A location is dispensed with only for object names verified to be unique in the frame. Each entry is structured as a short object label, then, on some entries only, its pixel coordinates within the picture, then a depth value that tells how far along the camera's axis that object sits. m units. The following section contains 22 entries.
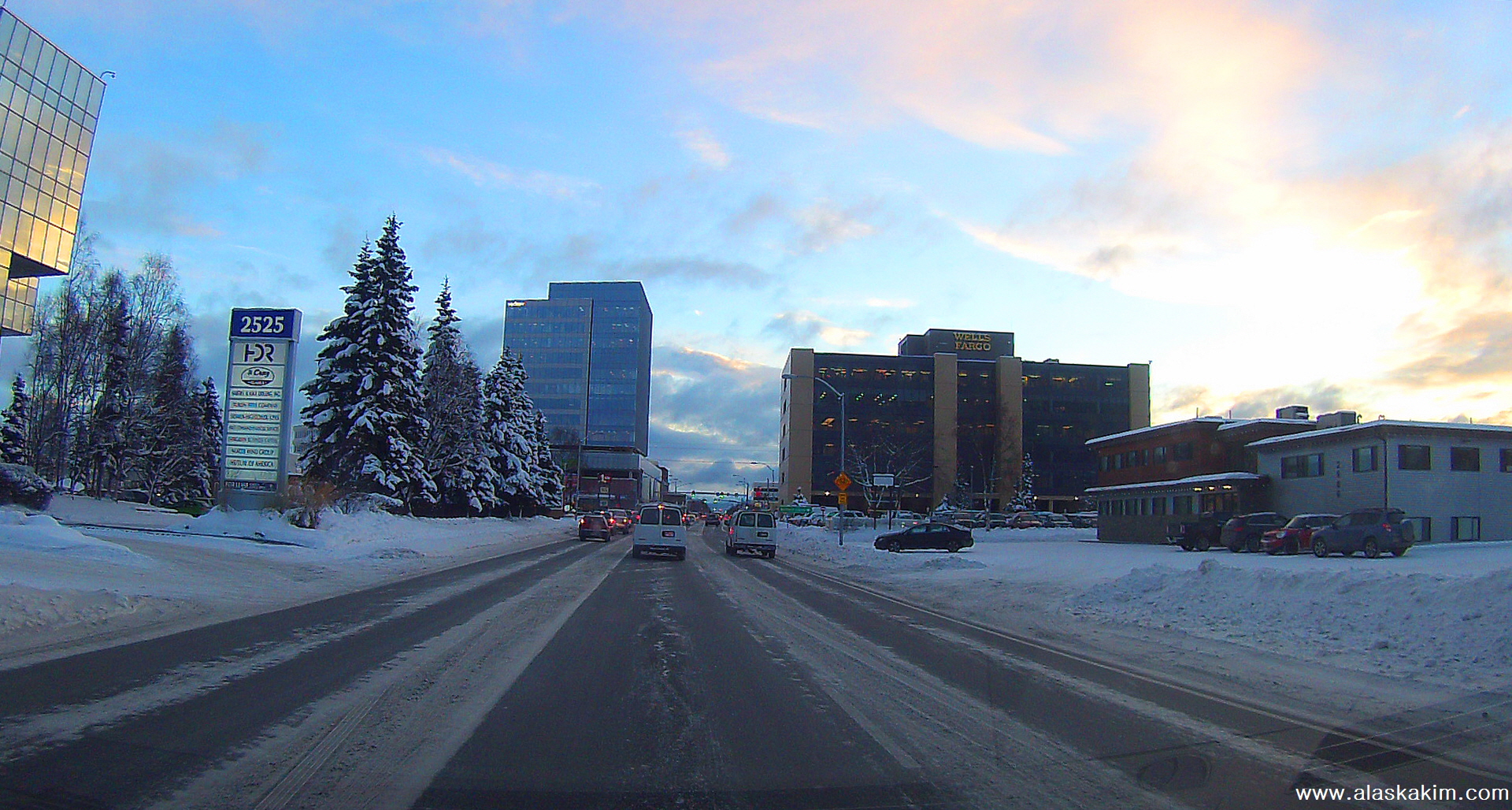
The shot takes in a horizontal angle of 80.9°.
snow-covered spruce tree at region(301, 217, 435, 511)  40.59
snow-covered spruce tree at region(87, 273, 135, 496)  47.81
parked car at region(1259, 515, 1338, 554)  30.31
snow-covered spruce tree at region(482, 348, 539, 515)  60.69
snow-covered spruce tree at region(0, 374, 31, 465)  46.34
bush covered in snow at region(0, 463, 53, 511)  31.72
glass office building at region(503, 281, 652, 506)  174.25
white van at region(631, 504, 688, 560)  32.62
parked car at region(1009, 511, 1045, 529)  77.86
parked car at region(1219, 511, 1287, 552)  34.75
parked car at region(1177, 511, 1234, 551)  38.34
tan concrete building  118.31
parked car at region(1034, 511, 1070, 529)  81.65
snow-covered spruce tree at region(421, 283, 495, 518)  51.72
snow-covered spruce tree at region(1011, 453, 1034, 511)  110.62
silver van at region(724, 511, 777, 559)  38.22
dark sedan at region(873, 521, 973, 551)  40.53
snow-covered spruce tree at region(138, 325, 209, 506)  52.22
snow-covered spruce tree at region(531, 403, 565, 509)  74.38
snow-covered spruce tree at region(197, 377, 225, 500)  60.22
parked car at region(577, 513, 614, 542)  51.62
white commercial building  38.88
